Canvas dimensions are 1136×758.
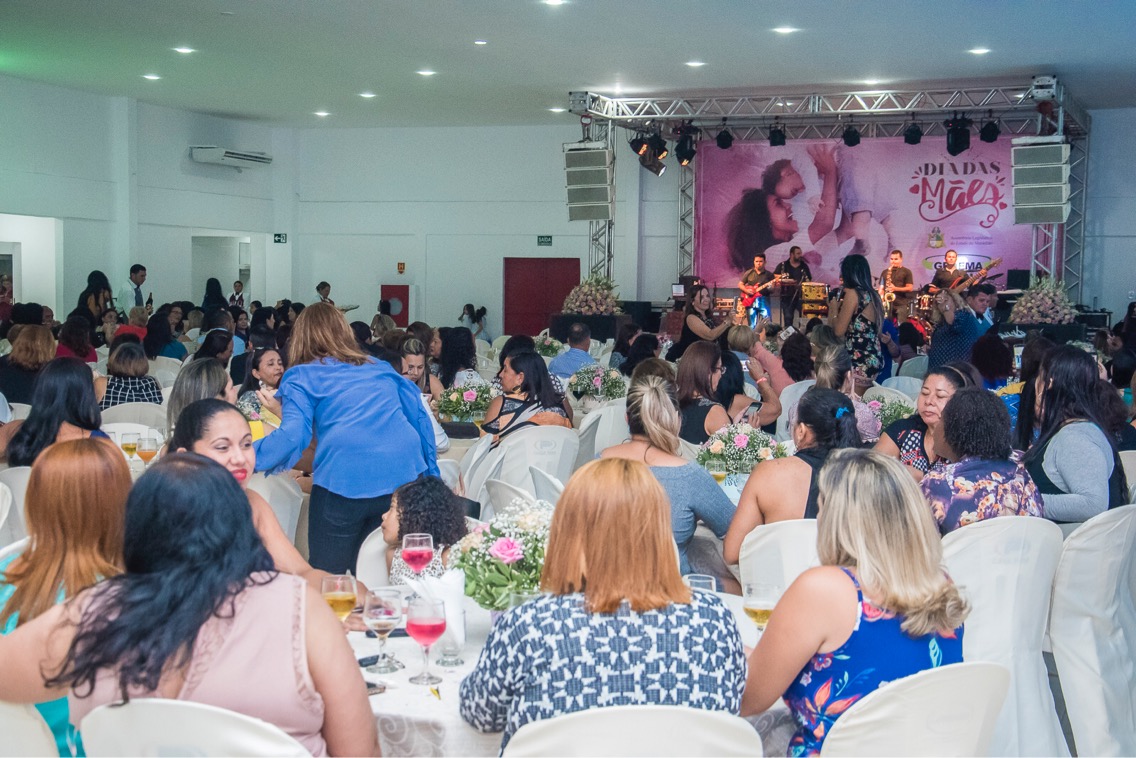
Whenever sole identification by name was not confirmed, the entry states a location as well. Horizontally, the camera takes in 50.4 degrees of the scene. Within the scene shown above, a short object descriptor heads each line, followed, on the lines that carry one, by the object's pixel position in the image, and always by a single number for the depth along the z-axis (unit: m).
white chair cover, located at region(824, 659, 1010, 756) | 2.43
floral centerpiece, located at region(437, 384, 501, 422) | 7.23
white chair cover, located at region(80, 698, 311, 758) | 2.05
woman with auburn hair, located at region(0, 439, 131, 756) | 2.66
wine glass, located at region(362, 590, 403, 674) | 2.83
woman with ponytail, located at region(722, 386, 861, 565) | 4.26
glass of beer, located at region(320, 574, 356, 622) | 2.87
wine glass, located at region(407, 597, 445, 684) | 2.70
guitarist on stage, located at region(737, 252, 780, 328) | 18.30
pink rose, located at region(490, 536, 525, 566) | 2.90
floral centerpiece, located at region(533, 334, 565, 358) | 11.13
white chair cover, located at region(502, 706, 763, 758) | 2.12
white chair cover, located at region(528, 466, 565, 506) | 5.02
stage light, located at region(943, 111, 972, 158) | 16.11
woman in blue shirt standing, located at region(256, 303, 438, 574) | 4.50
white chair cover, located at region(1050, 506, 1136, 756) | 4.16
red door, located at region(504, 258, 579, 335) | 20.05
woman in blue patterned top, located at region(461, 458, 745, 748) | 2.41
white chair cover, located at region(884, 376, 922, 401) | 8.96
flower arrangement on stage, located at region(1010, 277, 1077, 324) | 14.21
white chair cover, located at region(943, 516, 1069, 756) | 3.85
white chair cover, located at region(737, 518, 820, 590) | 3.92
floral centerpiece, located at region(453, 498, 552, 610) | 2.91
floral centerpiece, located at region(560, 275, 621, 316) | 16.38
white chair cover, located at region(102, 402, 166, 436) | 6.93
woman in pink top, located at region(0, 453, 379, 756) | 2.18
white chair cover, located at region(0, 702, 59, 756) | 2.41
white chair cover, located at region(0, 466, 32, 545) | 4.70
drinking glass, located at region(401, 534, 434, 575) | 3.14
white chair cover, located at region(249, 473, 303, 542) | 5.18
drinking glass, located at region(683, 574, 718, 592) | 2.91
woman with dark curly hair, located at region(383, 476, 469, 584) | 3.64
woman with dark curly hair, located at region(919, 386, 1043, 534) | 3.97
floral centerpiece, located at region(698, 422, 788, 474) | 5.09
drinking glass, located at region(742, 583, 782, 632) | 3.07
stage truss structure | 15.55
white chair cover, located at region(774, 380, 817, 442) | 7.61
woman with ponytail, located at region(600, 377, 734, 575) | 4.43
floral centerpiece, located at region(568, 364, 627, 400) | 8.31
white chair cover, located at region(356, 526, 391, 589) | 3.86
